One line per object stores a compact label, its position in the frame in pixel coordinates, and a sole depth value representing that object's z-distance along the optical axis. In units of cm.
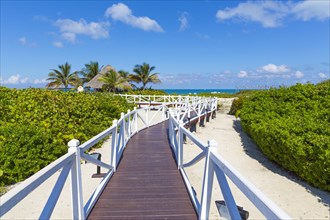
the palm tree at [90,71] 3869
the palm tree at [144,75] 3872
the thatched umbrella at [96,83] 3354
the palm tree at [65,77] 3800
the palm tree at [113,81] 3152
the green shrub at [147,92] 3238
